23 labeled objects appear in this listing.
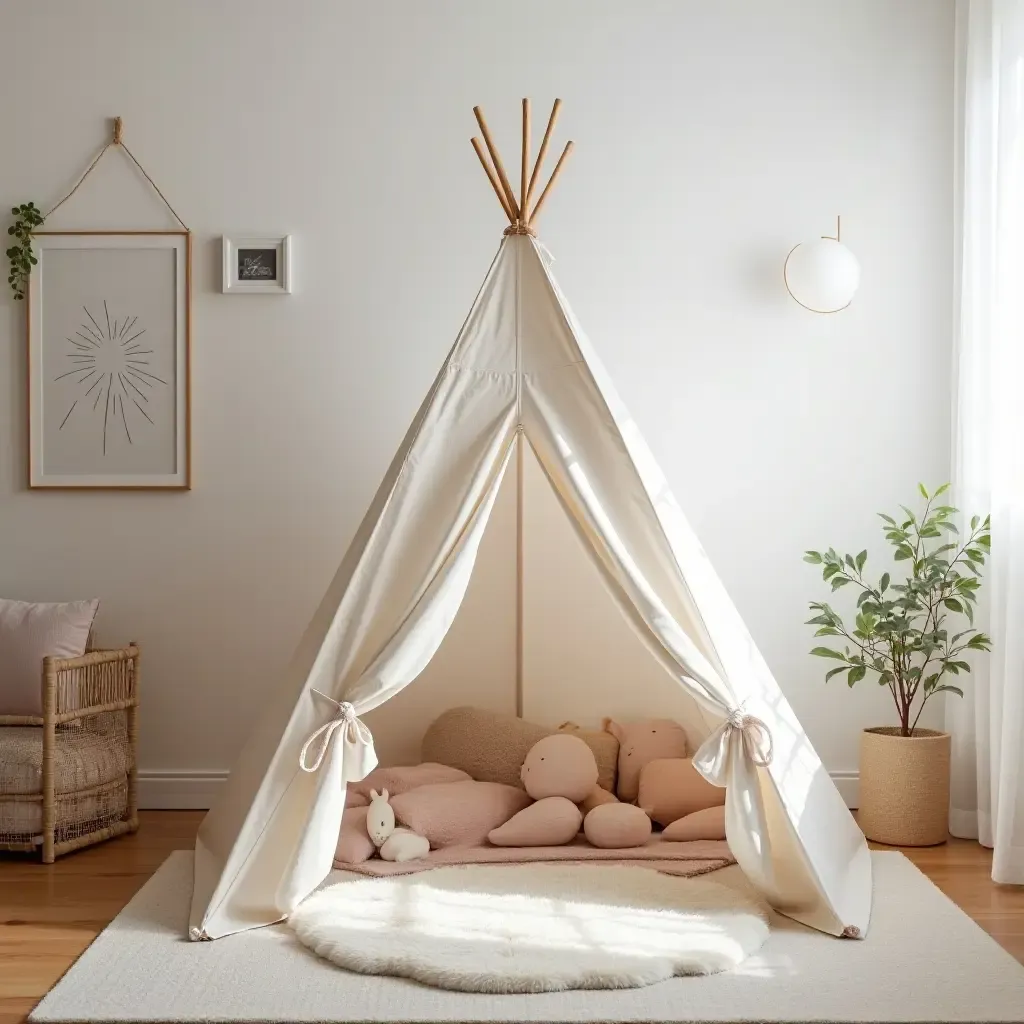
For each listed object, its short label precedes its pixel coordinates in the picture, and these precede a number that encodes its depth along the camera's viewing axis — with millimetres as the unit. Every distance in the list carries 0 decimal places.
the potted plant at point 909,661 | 3541
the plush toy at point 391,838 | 3119
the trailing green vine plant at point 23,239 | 3918
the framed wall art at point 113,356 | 3963
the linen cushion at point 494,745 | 3596
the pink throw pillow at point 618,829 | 3246
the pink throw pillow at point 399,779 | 3447
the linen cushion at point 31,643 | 3502
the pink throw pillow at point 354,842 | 3086
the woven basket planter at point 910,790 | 3539
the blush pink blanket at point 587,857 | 3055
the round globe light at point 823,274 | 3816
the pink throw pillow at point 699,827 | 3297
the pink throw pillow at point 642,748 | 3598
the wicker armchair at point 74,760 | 3303
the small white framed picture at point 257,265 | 3955
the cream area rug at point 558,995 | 2188
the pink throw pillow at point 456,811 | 3236
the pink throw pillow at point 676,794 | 3412
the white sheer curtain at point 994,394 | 3223
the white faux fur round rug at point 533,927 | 2346
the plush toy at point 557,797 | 3277
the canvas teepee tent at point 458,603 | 2658
